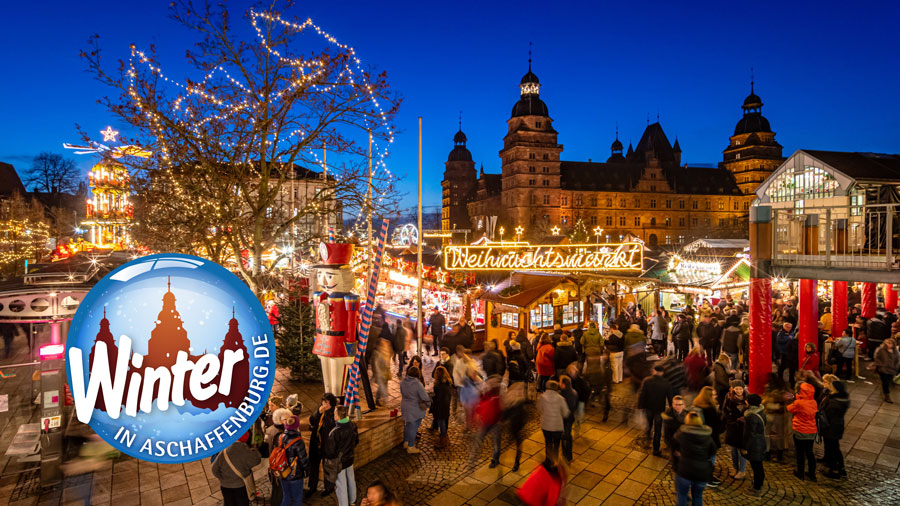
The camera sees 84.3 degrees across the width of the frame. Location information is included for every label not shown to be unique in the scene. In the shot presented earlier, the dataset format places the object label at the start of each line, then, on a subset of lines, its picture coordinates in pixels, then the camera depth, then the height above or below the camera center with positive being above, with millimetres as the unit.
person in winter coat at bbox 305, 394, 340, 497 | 6527 -2482
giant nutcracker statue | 8383 -1138
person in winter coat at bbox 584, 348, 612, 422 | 10422 -2724
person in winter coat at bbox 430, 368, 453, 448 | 8787 -2695
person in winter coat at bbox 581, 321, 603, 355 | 11539 -2131
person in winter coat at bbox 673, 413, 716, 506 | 5859 -2547
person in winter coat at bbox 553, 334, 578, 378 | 10750 -2362
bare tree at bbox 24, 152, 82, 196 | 54156 +8281
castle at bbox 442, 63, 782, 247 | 78875 +10914
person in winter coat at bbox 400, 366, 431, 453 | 8078 -2551
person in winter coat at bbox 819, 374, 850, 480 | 7297 -2614
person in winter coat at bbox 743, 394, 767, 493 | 6820 -2629
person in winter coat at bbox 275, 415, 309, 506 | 5859 -2490
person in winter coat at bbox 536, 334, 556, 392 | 11047 -2554
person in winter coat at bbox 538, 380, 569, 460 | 7391 -2525
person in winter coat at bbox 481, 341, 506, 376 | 9977 -2306
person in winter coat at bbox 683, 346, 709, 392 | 10039 -2536
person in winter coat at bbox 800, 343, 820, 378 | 9852 -2326
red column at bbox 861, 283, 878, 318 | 15672 -1872
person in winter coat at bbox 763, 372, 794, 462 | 7965 -2735
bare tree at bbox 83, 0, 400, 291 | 9273 +2235
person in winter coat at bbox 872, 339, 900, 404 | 10688 -2616
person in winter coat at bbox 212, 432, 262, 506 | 5363 -2387
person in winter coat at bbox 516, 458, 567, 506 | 4742 -2307
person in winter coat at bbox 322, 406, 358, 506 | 6230 -2542
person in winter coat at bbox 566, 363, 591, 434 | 8867 -2582
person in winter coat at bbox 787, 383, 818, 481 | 7113 -2601
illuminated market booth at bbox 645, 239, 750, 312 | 15578 -1025
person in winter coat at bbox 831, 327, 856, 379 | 12484 -2717
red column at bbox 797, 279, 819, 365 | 12125 -1788
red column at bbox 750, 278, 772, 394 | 10594 -1869
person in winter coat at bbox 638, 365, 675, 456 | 8297 -2528
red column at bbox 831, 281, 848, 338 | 14125 -1867
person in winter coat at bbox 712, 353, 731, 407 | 8867 -2394
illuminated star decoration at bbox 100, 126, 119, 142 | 9367 +2229
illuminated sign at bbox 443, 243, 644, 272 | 14477 -316
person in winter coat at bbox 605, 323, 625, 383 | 12492 -2645
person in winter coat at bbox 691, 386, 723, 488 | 7199 -2391
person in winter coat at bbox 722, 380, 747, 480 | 7168 -2583
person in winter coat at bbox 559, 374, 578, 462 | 7973 -2631
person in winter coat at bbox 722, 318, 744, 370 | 12766 -2439
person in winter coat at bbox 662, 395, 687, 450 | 6918 -2452
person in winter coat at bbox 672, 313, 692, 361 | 14242 -2605
